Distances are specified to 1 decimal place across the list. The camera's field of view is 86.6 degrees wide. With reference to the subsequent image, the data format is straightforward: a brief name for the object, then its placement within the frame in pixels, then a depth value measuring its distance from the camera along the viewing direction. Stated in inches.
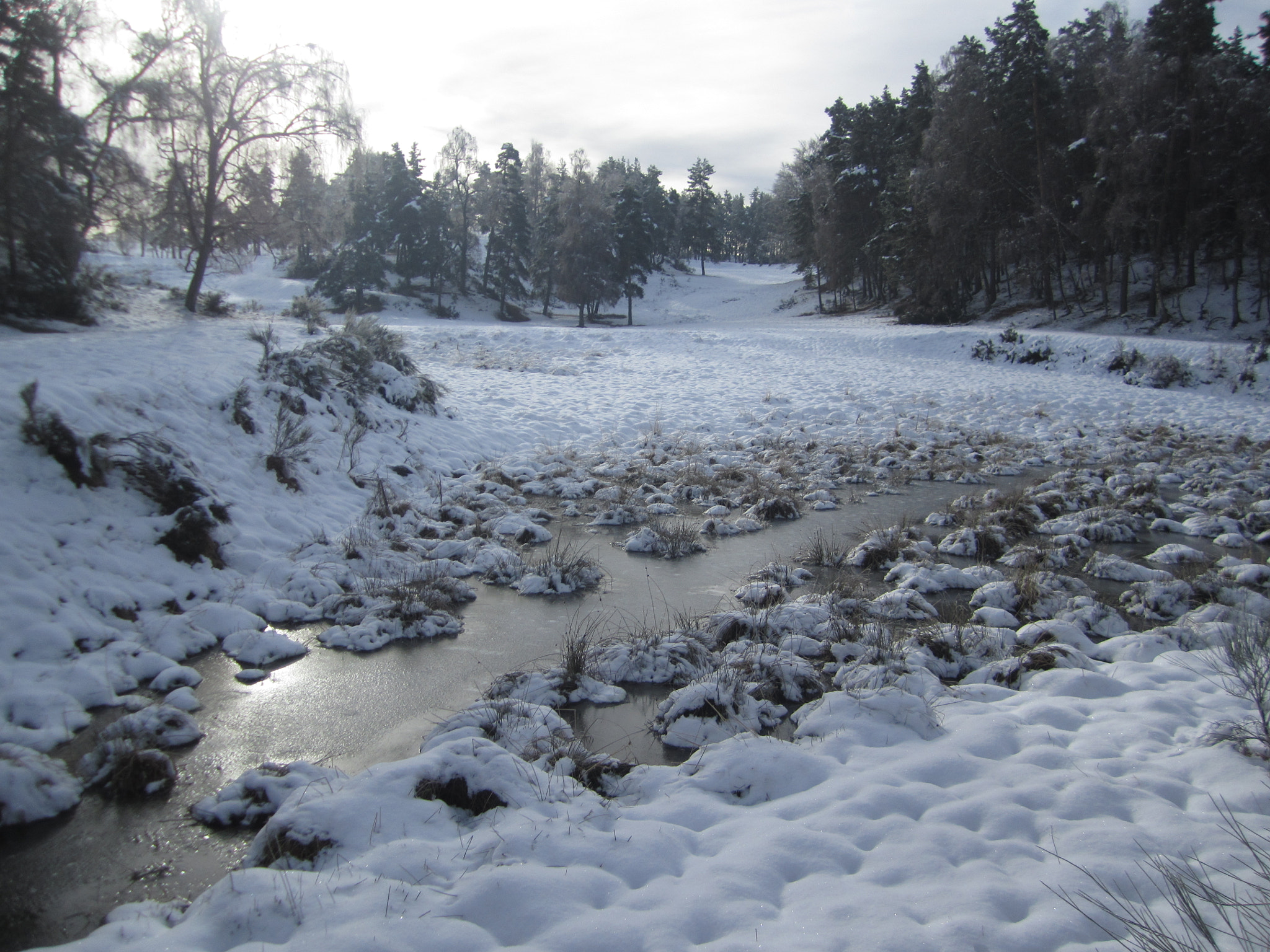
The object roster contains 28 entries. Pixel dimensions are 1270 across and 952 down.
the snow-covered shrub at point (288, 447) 295.4
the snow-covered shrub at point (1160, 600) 213.6
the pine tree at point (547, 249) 1627.7
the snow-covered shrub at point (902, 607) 211.9
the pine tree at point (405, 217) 1603.1
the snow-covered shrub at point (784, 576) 250.5
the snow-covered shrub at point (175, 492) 220.5
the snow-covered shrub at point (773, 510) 341.1
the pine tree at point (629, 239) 1692.9
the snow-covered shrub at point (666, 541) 288.0
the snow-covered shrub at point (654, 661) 181.9
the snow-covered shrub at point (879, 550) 267.4
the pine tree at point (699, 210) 2832.2
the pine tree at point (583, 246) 1488.7
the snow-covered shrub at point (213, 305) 616.4
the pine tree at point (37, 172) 410.6
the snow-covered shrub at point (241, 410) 308.5
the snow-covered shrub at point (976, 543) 279.5
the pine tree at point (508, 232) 1739.7
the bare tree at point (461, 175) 1731.1
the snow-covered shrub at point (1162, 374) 698.8
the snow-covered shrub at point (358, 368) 385.1
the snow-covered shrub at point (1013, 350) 814.5
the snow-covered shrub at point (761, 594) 224.8
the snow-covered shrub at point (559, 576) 243.4
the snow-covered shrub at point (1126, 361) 737.0
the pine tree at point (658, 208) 2497.5
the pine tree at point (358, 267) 1481.3
